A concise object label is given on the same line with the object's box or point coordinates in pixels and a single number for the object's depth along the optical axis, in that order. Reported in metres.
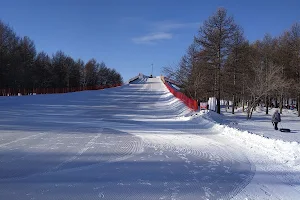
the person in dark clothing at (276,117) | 23.03
